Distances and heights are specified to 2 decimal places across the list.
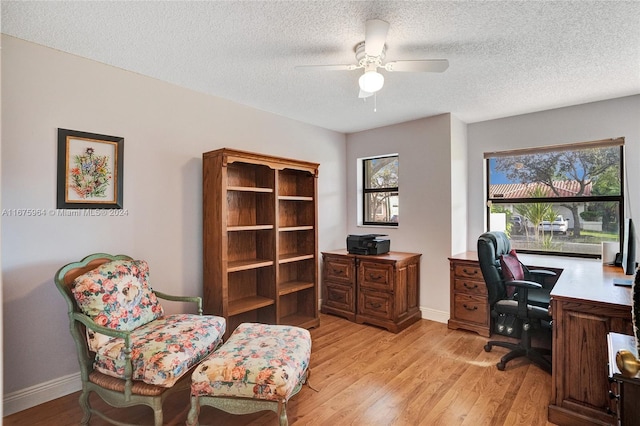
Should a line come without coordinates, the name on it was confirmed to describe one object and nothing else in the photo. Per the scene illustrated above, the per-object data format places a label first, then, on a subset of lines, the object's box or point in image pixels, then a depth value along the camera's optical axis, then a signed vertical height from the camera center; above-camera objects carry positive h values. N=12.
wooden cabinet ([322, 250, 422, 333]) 3.59 -0.86
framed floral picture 2.32 +0.33
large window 3.37 +0.19
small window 4.43 +0.32
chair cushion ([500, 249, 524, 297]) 2.88 -0.51
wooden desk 1.87 -0.81
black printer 3.85 -0.36
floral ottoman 1.76 -0.92
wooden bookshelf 2.85 -0.26
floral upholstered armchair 1.85 -0.76
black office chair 2.64 -0.76
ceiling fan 1.90 +0.99
